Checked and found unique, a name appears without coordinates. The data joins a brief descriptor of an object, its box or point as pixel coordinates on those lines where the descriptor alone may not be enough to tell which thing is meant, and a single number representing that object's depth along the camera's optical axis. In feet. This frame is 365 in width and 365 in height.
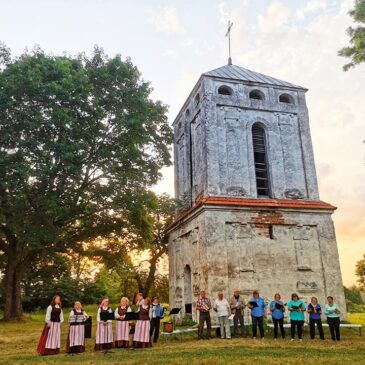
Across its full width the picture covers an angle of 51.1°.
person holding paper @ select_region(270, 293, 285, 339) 39.91
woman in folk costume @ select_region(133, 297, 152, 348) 35.19
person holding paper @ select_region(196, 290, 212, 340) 40.19
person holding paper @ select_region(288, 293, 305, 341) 38.75
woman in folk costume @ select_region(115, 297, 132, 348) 35.21
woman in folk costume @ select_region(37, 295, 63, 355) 33.22
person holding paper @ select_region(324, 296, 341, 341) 38.42
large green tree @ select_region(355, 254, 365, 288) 165.27
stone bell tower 49.70
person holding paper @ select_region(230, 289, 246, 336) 41.52
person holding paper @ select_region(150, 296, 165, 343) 40.22
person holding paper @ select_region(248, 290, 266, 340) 39.88
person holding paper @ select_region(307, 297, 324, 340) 39.11
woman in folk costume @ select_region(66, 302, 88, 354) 33.42
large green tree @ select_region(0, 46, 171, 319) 53.31
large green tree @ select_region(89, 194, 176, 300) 72.23
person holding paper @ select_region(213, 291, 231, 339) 40.09
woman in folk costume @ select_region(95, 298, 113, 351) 34.12
